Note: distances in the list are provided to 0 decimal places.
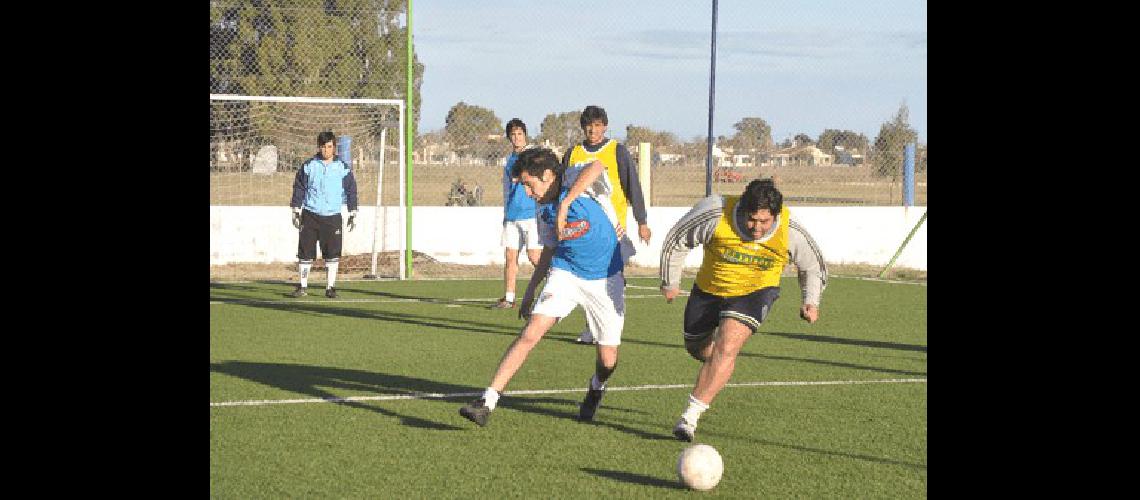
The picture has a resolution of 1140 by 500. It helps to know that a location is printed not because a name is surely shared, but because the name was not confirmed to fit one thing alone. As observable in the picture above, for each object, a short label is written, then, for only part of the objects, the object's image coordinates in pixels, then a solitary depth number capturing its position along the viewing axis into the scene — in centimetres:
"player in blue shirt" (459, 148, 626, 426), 858
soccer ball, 679
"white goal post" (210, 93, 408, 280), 2166
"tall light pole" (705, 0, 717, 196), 2175
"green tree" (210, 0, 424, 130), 2100
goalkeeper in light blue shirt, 1691
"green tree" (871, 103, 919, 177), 2472
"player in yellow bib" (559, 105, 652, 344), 1193
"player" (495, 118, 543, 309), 1559
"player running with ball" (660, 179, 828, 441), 813
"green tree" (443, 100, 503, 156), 2294
